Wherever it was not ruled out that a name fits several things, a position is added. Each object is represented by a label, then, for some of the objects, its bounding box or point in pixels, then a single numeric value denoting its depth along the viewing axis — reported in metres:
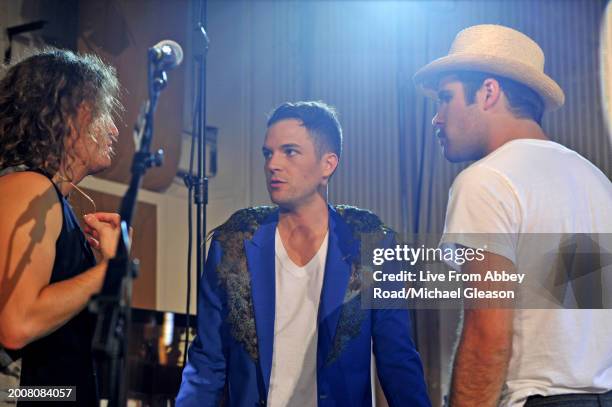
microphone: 1.76
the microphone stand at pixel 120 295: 1.49
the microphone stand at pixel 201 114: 3.00
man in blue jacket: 2.39
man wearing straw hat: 1.73
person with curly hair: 1.74
